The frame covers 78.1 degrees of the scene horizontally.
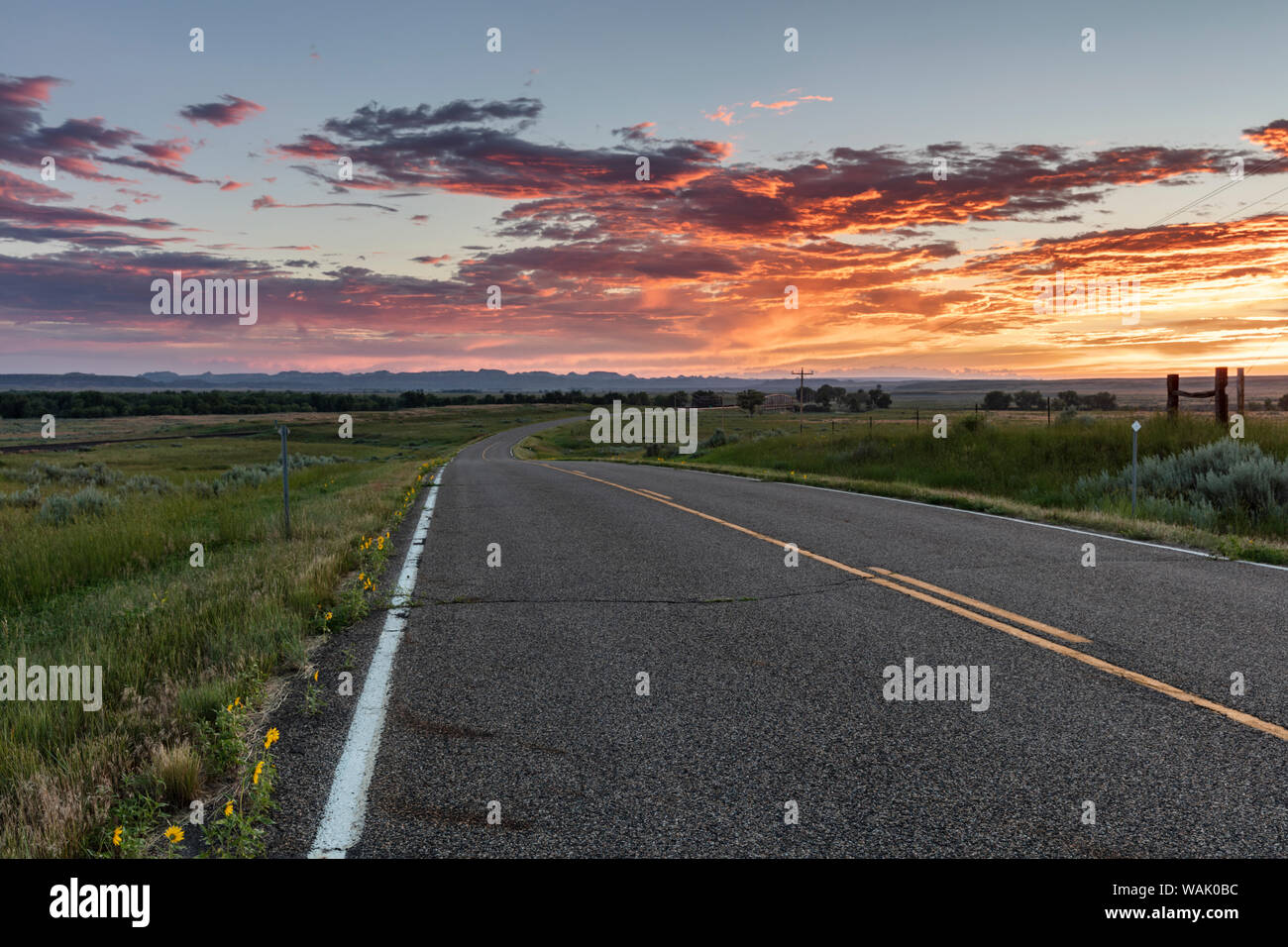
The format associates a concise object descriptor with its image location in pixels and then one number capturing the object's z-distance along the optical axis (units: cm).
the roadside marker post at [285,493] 1101
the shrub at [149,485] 2194
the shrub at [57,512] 1494
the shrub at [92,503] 1567
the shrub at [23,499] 1795
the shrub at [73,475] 2416
